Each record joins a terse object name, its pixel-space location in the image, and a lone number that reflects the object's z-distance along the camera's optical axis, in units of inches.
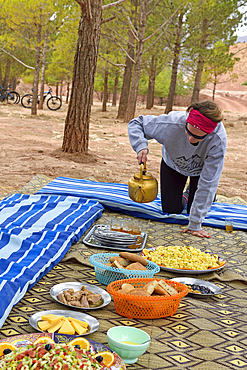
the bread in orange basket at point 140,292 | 74.4
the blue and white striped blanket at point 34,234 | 83.9
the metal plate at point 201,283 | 91.2
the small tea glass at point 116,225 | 119.6
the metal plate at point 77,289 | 80.3
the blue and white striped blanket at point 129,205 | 144.3
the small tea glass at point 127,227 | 119.8
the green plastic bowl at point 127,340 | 58.7
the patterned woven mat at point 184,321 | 64.2
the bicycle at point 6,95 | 700.7
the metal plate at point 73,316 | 68.9
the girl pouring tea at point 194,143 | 113.2
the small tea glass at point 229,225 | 139.0
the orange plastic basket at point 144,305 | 72.4
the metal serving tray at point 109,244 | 111.7
